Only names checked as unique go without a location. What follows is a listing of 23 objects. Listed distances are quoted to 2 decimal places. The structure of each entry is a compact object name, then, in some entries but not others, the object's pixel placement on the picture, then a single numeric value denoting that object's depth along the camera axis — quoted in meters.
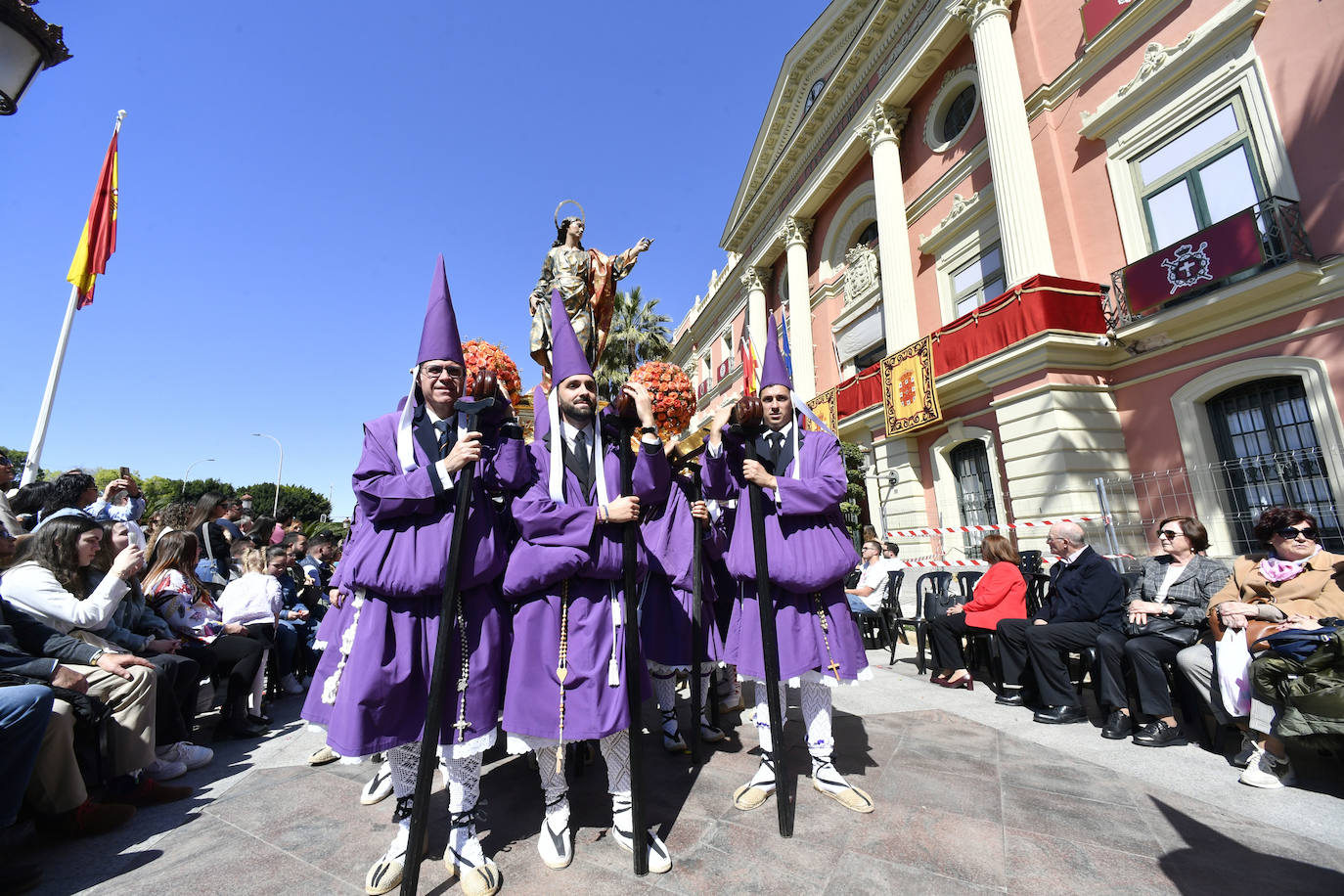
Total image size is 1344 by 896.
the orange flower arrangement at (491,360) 4.69
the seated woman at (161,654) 3.60
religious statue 5.31
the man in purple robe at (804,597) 2.84
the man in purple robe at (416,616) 2.19
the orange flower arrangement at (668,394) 4.12
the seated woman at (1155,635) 3.77
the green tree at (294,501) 42.22
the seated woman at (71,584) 3.08
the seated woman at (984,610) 5.23
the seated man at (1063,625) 4.31
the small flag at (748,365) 3.89
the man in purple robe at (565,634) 2.31
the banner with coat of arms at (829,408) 16.12
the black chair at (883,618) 6.82
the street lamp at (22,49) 2.91
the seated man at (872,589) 6.99
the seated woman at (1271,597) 3.26
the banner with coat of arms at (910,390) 12.48
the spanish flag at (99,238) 7.95
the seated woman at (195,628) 4.47
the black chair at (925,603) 5.93
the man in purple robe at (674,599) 3.29
